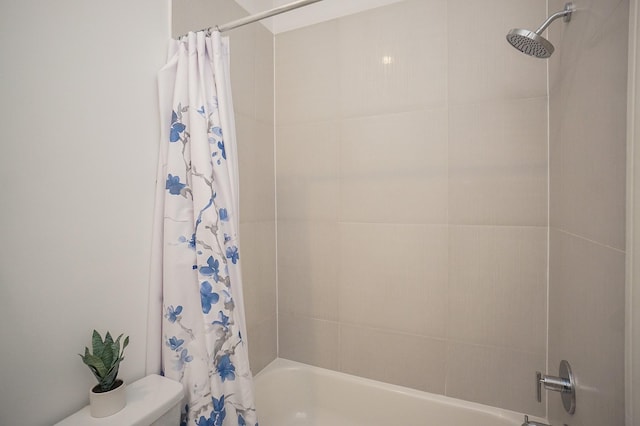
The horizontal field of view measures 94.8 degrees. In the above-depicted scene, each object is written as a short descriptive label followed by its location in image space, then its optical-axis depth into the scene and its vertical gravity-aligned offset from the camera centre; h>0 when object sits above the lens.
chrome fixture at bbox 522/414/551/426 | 0.92 -0.69
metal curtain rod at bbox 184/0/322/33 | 0.84 +0.59
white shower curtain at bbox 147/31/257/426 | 0.92 -0.14
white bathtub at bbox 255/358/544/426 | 1.23 -0.89
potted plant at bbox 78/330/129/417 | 0.72 -0.43
